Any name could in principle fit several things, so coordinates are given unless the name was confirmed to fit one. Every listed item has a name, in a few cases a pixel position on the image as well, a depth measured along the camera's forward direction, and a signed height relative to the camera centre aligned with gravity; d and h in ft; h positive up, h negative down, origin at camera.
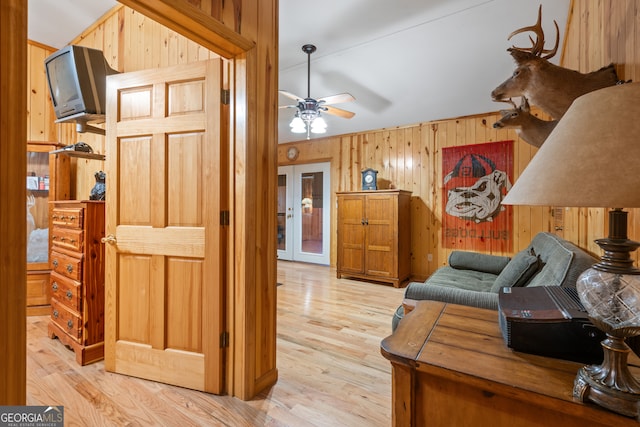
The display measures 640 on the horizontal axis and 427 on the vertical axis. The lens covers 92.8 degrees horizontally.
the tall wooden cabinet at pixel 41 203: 10.41 +0.23
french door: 19.80 -0.15
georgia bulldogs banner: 13.96 +0.74
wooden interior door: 5.98 -0.33
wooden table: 2.37 -1.44
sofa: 4.71 -1.27
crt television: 7.63 +3.33
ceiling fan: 9.94 +3.47
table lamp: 1.81 +0.12
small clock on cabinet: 16.20 +1.72
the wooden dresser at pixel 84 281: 7.22 -1.74
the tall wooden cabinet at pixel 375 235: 14.84 -1.23
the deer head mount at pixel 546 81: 4.58 +2.10
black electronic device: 2.70 -1.08
